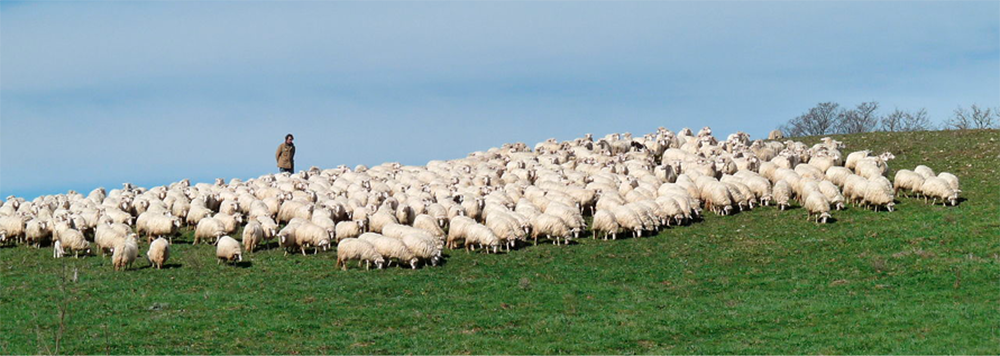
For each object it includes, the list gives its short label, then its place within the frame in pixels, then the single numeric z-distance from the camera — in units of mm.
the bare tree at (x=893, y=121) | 85375
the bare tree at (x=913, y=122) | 82575
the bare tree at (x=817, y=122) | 87062
